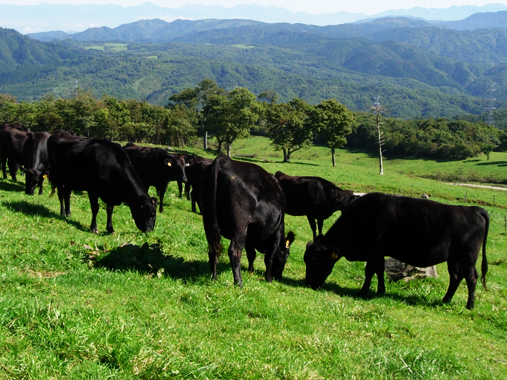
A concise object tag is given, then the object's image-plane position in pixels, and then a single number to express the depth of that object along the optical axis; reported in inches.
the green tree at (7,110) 3791.3
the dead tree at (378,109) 3118.8
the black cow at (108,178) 521.7
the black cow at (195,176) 775.7
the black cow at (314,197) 765.3
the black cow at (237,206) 373.4
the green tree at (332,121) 3201.3
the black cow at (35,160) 689.0
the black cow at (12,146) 816.6
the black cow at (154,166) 829.3
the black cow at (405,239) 436.1
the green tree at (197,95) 4675.2
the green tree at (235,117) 3169.3
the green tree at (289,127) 3265.3
